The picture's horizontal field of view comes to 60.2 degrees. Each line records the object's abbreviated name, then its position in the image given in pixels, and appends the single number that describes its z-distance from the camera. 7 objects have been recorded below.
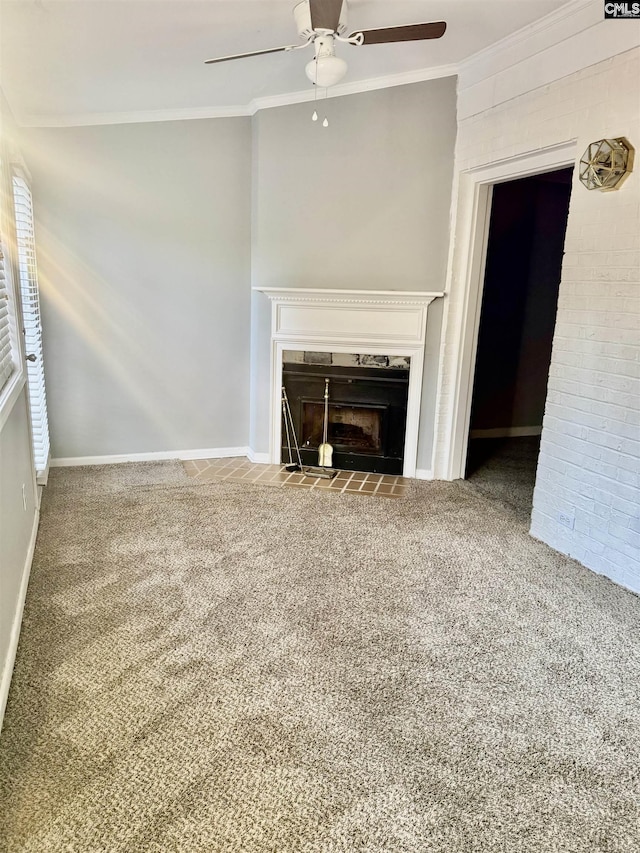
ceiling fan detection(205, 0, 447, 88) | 2.26
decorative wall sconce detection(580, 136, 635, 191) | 2.59
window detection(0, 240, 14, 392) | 2.50
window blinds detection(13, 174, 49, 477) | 3.60
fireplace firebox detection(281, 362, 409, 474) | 4.28
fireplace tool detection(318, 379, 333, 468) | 4.45
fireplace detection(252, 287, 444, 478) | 4.09
